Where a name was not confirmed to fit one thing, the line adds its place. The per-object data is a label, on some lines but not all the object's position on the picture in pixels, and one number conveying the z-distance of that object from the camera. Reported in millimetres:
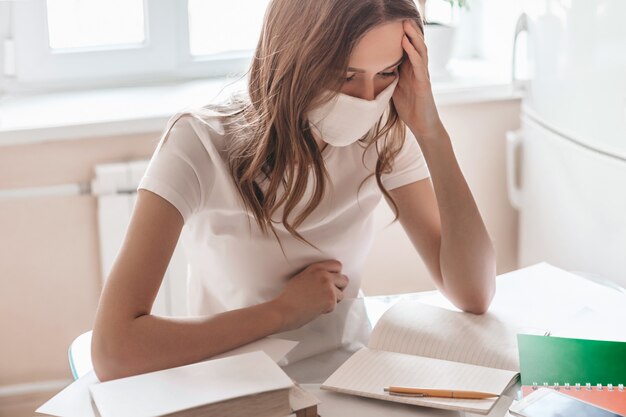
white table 1738
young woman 1899
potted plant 3086
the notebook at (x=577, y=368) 1730
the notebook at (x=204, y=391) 1611
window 3086
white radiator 2838
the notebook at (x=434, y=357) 1753
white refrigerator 2335
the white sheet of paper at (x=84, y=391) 1659
